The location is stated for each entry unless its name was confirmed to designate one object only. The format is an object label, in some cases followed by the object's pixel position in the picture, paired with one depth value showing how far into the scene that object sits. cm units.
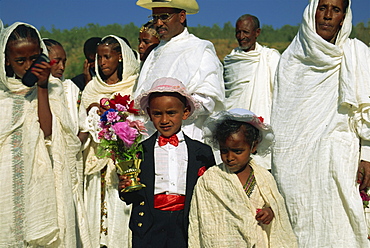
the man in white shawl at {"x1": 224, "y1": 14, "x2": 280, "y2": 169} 890
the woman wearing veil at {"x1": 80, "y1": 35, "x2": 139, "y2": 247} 718
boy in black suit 486
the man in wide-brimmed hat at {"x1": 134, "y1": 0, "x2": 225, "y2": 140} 584
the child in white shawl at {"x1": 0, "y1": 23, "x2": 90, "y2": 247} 511
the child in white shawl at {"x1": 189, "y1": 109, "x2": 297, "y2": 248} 461
